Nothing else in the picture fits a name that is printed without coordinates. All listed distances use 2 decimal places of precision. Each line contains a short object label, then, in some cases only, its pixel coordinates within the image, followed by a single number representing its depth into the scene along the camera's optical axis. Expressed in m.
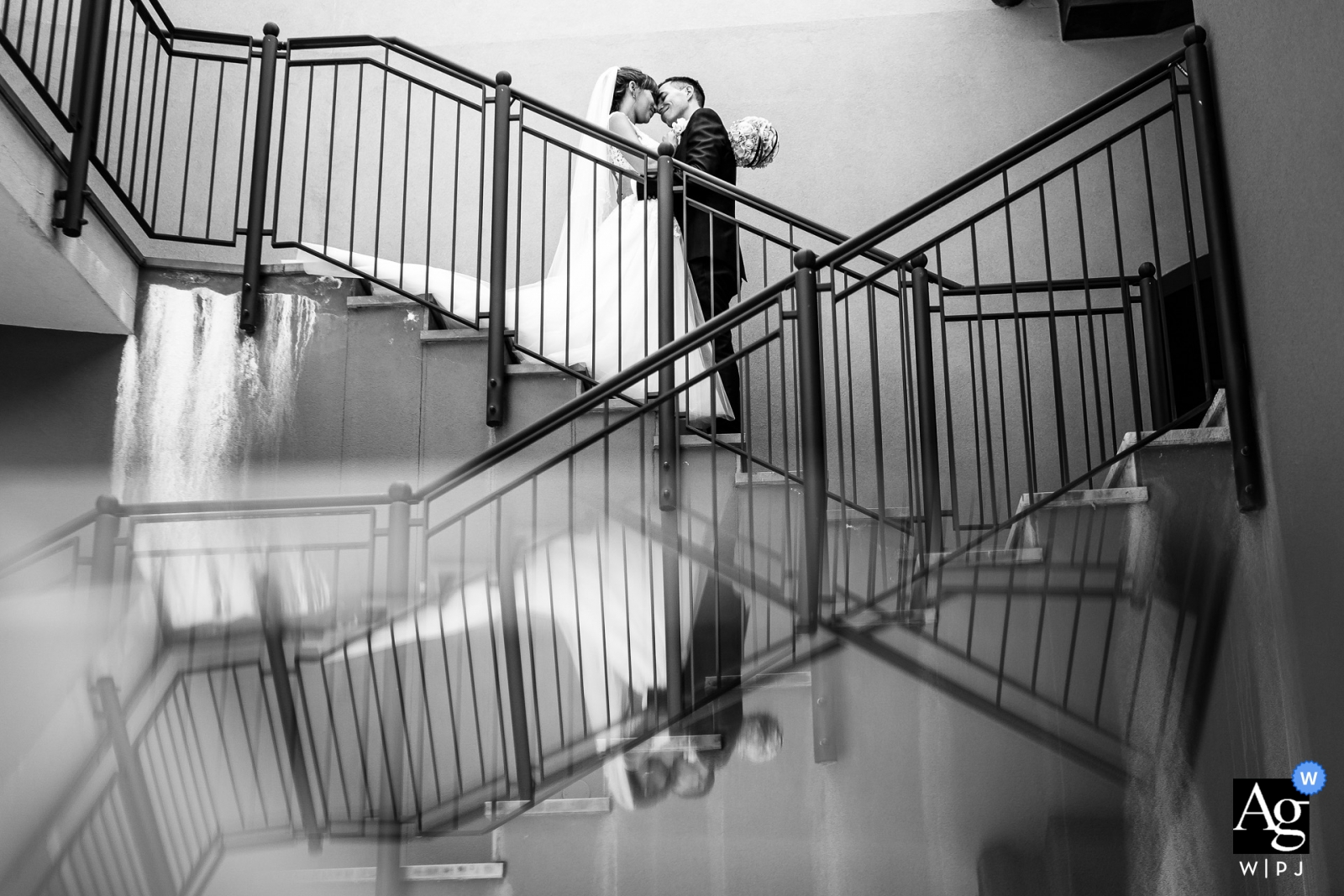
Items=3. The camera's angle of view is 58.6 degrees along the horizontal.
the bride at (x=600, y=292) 5.29
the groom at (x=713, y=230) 5.56
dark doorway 6.62
